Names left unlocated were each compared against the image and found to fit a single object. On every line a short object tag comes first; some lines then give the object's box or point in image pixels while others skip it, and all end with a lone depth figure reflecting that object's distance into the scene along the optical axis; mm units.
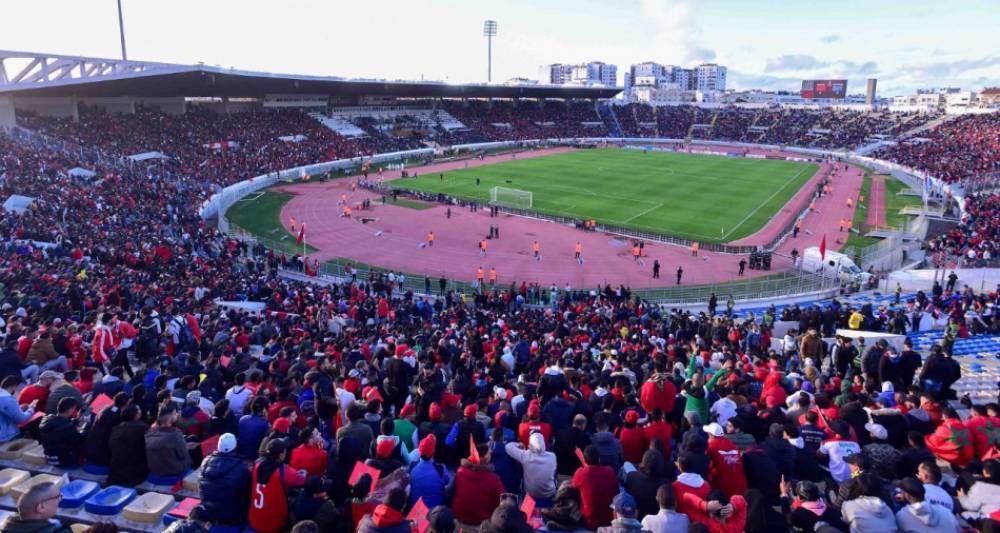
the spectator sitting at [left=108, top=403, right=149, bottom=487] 6969
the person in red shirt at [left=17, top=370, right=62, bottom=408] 8375
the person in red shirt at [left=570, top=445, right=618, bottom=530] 6188
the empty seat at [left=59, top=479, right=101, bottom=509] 6547
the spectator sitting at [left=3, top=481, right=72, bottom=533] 4664
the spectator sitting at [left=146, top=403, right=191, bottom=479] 6965
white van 29156
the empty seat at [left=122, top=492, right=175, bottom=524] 6359
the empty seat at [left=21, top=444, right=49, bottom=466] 7520
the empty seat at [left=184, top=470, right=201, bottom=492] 7047
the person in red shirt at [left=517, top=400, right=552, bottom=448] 7270
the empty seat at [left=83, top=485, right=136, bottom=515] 6496
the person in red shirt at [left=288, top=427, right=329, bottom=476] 6492
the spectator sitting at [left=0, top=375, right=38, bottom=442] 7723
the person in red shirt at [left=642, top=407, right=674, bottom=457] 7473
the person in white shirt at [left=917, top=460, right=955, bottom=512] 5758
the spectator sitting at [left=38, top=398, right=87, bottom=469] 7211
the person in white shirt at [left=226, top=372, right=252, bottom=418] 8516
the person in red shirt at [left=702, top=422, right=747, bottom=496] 6574
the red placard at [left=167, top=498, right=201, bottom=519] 6375
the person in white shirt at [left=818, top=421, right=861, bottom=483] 6965
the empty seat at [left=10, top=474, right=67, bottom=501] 6684
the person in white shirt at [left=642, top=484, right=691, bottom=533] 5336
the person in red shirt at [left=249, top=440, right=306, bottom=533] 6000
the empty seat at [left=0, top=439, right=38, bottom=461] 7574
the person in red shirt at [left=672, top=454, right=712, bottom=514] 5738
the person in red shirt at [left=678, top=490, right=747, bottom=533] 5477
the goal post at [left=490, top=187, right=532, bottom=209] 48594
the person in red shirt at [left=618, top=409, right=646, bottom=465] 7403
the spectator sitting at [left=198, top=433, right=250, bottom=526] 6074
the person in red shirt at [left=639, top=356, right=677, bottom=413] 8820
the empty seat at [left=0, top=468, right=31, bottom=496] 6762
